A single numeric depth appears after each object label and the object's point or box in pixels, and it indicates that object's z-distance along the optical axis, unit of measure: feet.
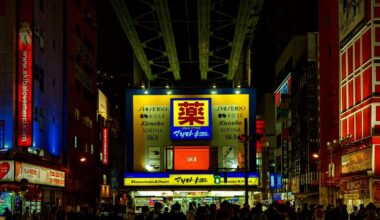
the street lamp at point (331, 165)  158.92
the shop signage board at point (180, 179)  134.00
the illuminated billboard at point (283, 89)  303.15
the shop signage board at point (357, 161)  125.95
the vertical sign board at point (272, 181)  321.38
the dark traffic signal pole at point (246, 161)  107.76
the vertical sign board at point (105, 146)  254.06
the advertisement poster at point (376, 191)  122.95
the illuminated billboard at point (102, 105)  281.33
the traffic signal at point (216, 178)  130.11
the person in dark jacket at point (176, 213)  57.54
